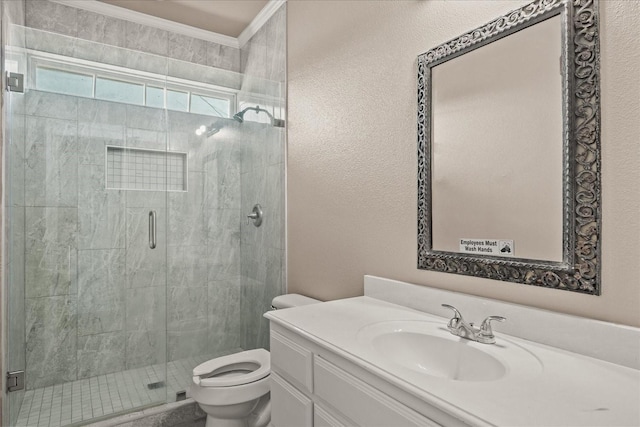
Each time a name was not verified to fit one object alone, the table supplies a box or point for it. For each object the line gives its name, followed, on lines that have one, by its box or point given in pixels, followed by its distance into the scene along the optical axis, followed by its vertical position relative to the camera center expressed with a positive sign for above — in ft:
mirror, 3.09 +0.61
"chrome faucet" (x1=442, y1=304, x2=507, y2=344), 3.34 -1.12
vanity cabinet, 2.74 -1.58
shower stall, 6.52 -0.18
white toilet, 5.66 -2.86
